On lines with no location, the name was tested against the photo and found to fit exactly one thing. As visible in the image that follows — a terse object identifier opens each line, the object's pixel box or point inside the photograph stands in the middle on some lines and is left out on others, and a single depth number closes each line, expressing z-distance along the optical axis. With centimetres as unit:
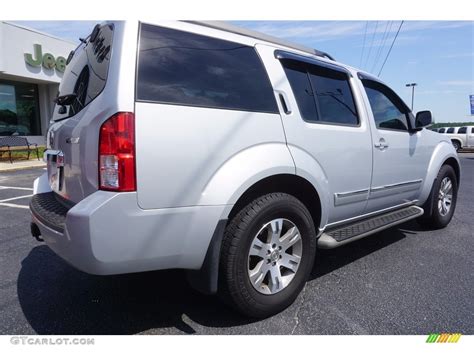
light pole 4722
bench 1423
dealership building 1496
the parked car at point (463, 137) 2491
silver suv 198
